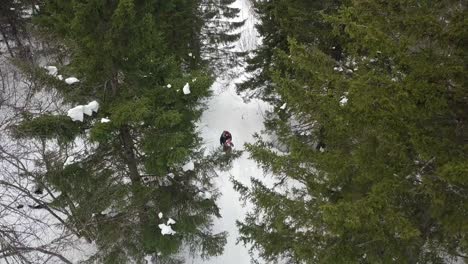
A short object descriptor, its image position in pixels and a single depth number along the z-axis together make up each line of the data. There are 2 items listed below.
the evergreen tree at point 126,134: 7.02
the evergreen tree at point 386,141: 4.41
